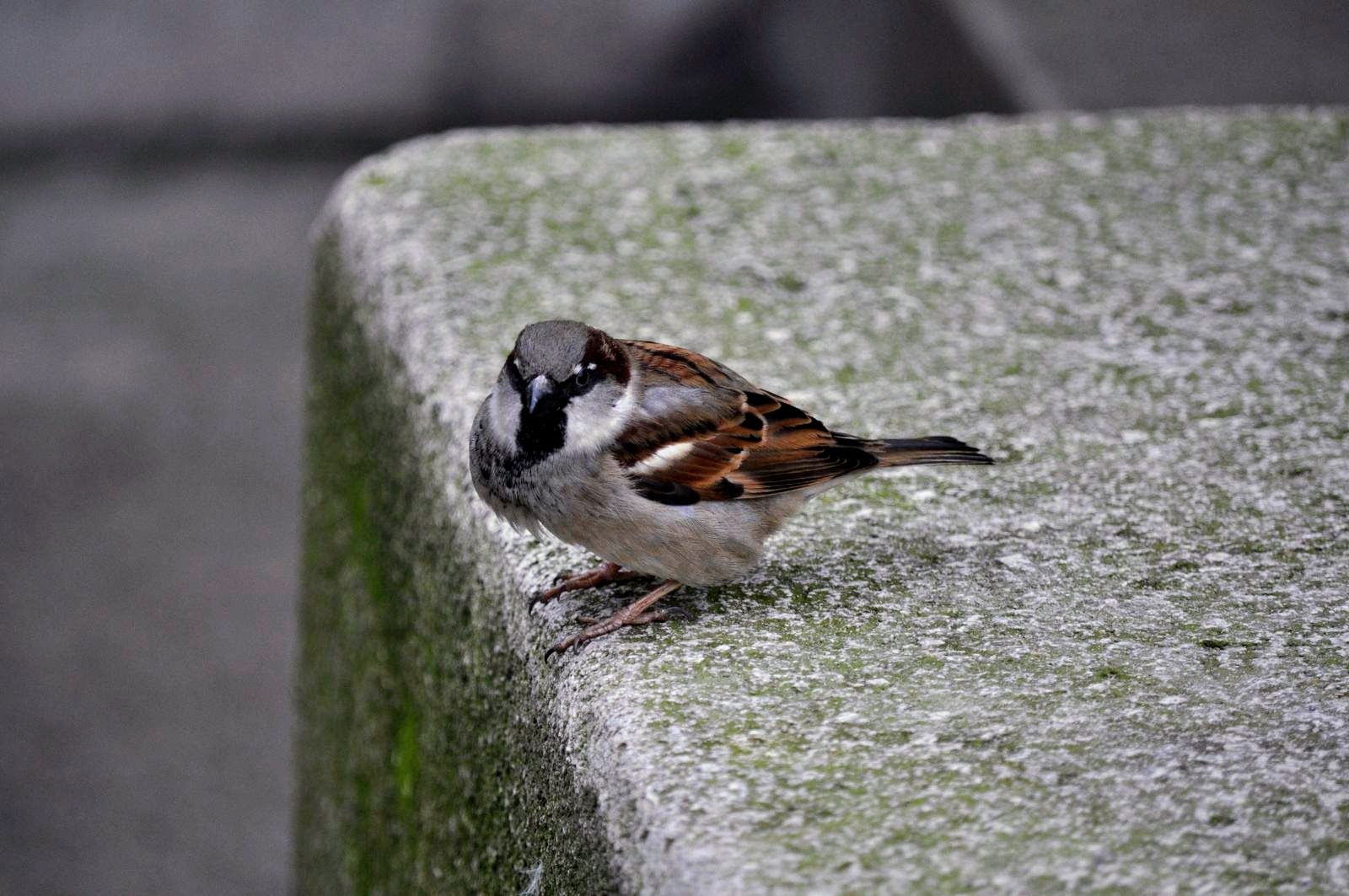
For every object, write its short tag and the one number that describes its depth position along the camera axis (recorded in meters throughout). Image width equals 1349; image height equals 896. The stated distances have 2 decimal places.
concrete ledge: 4.86
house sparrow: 4.92
